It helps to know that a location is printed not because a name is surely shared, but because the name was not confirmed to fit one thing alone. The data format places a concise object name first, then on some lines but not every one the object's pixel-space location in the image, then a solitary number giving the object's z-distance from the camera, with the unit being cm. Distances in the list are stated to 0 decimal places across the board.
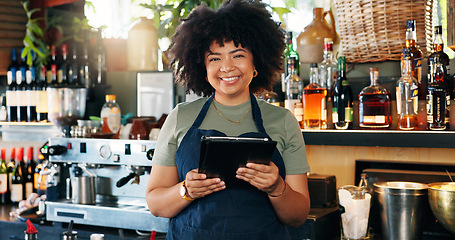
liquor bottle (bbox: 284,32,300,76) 216
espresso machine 225
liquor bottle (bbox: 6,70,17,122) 322
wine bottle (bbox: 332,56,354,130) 205
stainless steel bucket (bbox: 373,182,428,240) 179
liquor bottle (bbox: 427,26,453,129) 188
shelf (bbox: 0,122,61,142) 317
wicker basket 187
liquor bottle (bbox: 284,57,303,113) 214
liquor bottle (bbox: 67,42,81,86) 315
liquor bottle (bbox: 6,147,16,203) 337
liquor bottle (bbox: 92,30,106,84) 305
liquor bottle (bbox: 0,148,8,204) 314
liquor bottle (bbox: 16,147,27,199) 331
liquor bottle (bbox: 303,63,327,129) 207
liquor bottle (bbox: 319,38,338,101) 214
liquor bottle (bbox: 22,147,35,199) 336
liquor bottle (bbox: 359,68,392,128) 197
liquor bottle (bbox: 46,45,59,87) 316
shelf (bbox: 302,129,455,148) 181
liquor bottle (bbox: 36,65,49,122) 313
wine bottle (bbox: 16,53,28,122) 319
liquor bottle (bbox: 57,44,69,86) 317
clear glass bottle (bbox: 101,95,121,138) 257
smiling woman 140
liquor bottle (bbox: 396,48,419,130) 190
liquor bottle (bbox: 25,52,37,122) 318
